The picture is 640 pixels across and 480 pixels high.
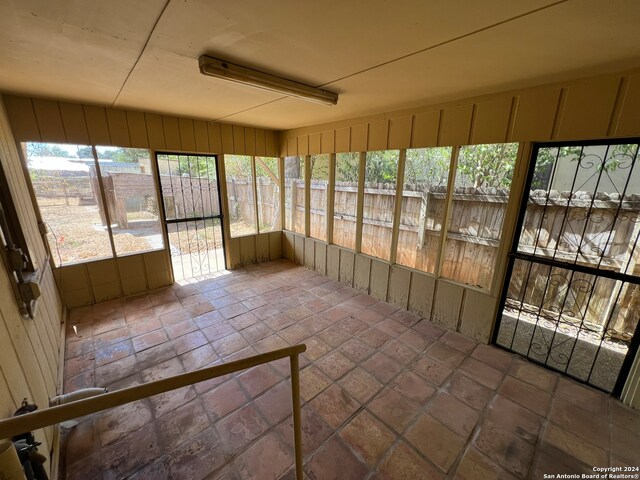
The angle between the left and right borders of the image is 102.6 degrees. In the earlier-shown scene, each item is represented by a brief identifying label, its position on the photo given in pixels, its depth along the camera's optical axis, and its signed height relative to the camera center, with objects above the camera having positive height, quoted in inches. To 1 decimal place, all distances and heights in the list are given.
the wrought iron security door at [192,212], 153.9 -23.3
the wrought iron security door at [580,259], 81.2 -27.1
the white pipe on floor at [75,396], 71.2 -61.7
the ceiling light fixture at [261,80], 69.1 +28.6
